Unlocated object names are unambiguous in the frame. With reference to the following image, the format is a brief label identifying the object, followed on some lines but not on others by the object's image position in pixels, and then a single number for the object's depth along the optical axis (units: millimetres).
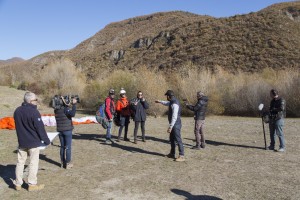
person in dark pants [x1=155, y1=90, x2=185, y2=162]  6331
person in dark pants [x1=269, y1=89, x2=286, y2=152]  7226
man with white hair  4563
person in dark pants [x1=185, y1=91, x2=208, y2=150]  7313
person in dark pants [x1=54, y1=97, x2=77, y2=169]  5672
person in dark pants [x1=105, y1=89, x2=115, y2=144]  7865
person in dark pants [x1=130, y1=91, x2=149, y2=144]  8004
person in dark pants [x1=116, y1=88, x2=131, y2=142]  8266
